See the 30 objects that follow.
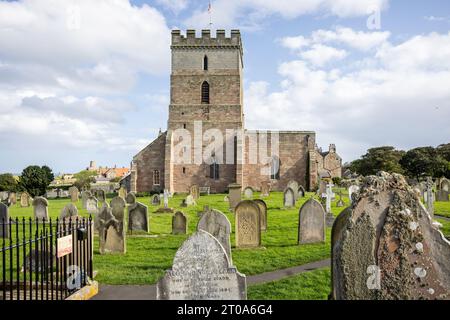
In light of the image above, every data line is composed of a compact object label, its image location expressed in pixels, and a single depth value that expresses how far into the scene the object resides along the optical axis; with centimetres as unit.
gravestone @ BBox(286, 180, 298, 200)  2580
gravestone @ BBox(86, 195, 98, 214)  1977
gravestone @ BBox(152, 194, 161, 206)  2516
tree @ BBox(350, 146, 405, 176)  4944
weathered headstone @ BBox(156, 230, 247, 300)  498
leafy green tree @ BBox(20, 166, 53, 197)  3766
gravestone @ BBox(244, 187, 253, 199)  2741
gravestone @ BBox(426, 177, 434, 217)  1401
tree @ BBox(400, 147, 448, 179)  4706
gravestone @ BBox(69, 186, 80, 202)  3006
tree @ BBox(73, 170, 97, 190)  5442
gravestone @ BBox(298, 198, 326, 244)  1136
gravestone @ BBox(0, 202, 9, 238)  1448
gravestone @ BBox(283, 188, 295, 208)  2103
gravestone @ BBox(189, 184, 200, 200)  2792
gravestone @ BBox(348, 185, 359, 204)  2019
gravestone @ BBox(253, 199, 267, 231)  1406
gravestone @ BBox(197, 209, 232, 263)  909
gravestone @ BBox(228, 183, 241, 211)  1881
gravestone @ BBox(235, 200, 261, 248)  1082
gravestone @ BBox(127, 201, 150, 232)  1380
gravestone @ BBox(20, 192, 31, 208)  2644
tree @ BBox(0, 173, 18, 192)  3945
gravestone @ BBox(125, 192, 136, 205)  2206
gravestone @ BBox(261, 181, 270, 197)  3155
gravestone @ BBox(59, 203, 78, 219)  1340
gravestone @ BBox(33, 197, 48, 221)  1708
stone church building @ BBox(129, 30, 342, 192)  3672
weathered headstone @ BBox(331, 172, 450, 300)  427
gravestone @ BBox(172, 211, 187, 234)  1334
